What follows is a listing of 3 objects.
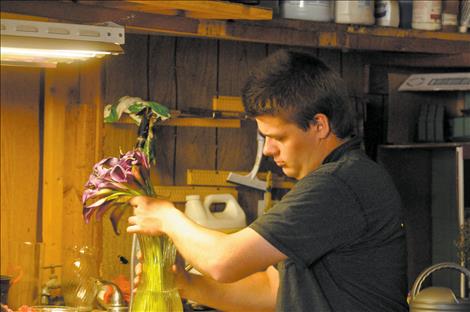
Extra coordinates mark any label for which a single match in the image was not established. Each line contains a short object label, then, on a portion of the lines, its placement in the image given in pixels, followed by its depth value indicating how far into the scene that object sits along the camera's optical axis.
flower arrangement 2.69
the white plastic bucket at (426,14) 4.18
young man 2.39
